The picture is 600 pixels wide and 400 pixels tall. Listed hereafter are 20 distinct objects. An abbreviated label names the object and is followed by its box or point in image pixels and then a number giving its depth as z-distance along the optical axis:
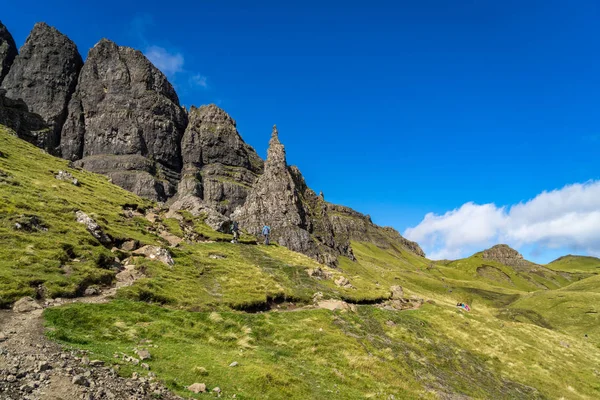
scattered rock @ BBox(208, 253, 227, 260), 54.39
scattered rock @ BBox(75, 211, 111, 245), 42.44
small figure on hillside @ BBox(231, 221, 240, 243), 70.76
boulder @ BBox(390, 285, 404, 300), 60.62
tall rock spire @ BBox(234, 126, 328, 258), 156.50
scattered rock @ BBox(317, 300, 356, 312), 43.62
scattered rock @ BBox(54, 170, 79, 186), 67.94
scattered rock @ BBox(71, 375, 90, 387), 14.88
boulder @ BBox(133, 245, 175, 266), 43.62
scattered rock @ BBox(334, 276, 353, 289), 57.59
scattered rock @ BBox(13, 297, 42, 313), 23.03
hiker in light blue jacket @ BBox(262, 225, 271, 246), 74.88
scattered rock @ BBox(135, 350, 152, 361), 20.33
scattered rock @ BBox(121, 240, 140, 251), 44.50
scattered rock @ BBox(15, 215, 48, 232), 35.06
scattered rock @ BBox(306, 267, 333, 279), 57.75
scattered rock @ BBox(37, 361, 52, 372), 15.41
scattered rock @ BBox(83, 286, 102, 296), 29.39
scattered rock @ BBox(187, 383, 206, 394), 18.22
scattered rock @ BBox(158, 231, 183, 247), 57.30
